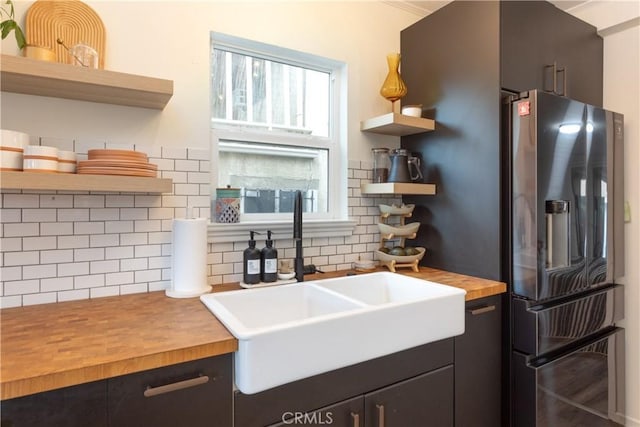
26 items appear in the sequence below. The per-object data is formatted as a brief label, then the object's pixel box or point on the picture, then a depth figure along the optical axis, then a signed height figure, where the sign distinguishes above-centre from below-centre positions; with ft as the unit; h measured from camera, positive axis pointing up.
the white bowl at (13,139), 3.55 +0.77
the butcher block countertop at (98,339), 2.61 -1.12
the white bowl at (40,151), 3.65 +0.66
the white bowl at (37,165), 3.61 +0.51
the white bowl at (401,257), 6.30 -0.73
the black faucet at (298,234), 5.40 -0.28
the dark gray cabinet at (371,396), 3.38 -1.91
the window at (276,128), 5.88 +1.56
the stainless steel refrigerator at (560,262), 5.17 -0.70
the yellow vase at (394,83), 6.53 +2.47
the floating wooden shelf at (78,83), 3.62 +1.47
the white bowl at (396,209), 6.55 +0.14
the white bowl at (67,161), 3.94 +0.60
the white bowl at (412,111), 6.47 +1.93
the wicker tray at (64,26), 4.22 +2.32
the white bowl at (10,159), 3.52 +0.56
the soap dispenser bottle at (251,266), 5.20 -0.74
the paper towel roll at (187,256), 4.68 -0.55
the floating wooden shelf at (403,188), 6.12 +0.50
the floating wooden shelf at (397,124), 6.09 +1.65
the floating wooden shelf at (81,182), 3.48 +0.35
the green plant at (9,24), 3.79 +2.06
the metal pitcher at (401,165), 6.39 +0.93
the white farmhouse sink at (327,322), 3.14 -1.18
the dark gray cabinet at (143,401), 2.60 -1.48
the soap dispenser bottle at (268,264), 5.31 -0.72
